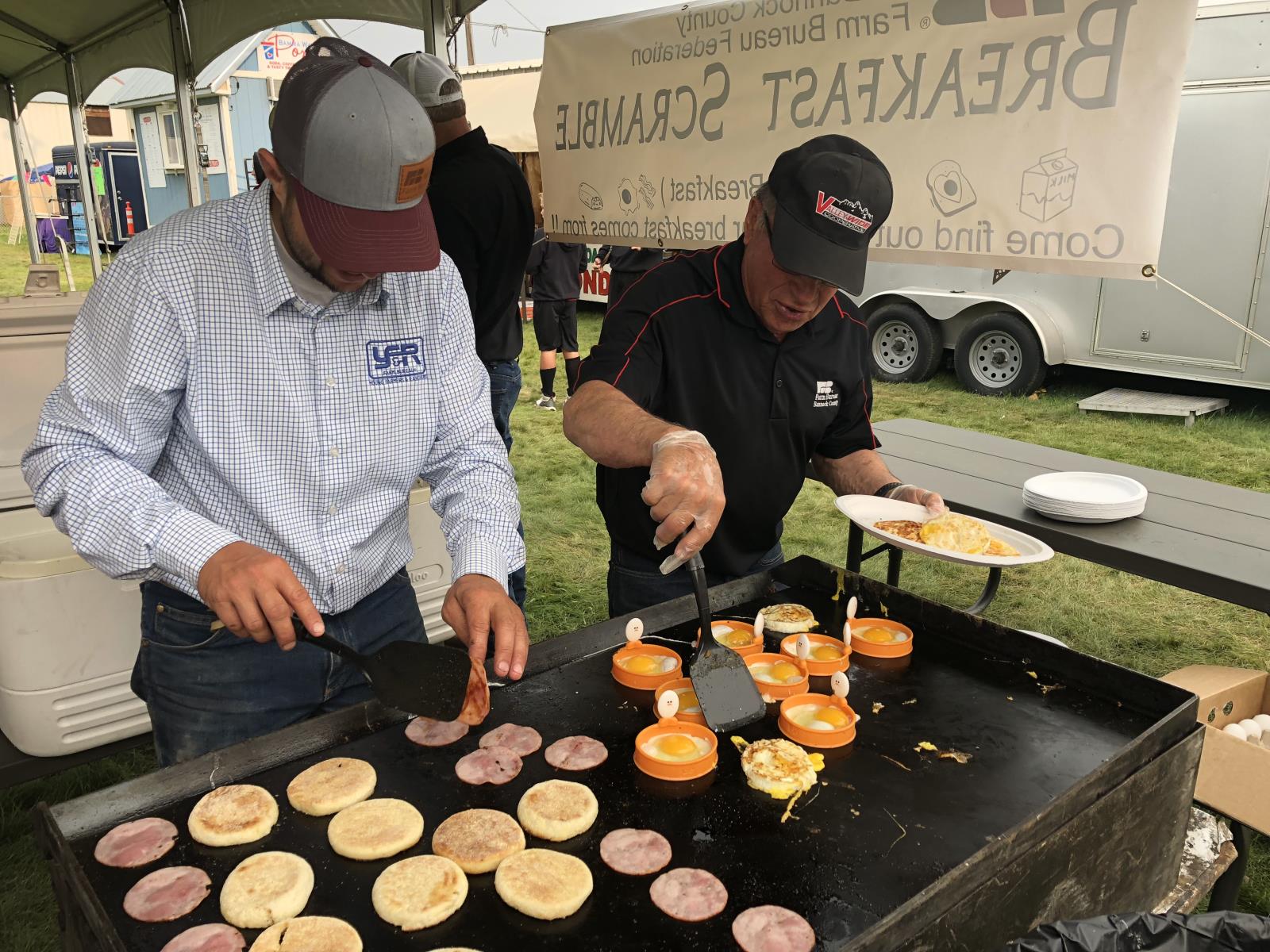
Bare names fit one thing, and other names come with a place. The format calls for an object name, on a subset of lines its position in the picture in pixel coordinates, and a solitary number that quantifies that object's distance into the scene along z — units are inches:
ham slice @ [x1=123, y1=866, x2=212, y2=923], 53.7
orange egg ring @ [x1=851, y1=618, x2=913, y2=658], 85.7
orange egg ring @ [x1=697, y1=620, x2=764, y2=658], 85.0
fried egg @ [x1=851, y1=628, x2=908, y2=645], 86.6
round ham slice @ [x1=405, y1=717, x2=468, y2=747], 71.7
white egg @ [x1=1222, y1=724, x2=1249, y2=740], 112.3
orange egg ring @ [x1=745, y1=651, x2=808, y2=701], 78.7
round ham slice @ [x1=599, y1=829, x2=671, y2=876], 59.0
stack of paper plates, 128.7
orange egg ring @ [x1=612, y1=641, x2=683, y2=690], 79.6
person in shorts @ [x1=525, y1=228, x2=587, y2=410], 366.6
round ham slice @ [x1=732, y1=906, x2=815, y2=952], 52.6
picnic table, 114.4
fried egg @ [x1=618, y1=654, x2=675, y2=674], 80.8
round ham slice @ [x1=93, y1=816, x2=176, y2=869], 57.1
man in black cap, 84.6
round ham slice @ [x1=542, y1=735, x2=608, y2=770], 69.0
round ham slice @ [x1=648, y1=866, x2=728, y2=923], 55.5
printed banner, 99.7
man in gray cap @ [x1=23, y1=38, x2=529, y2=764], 62.3
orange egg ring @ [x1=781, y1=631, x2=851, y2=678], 82.3
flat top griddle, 55.4
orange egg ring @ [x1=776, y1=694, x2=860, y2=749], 71.7
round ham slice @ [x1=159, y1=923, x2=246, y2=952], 51.2
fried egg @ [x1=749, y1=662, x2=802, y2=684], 80.2
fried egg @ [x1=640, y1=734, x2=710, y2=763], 68.6
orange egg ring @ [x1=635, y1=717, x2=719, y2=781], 67.4
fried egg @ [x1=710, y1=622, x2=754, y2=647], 87.0
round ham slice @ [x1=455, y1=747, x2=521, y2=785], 67.6
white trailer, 282.7
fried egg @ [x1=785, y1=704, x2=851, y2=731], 74.0
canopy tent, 205.0
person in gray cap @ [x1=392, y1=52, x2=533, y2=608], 154.2
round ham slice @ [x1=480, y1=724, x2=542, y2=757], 70.9
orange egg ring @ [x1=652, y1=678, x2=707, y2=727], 75.2
